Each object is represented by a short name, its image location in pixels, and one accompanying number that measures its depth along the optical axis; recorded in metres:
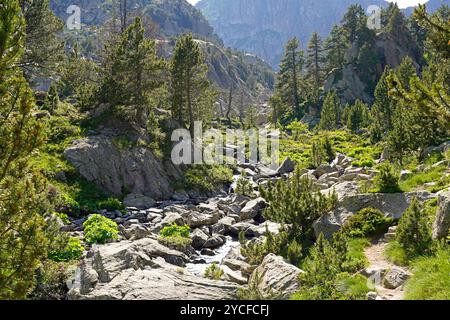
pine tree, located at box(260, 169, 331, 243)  15.57
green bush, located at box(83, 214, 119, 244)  17.00
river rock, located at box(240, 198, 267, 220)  24.28
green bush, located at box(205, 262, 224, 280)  12.94
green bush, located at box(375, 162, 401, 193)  15.90
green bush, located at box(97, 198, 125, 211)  24.50
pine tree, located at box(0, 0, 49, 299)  7.50
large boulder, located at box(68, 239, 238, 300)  10.24
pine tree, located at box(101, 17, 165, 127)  32.53
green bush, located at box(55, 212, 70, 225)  20.03
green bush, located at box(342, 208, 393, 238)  14.26
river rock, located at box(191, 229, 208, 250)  18.86
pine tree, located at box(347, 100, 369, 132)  55.59
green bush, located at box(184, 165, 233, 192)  33.49
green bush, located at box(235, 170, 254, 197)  30.78
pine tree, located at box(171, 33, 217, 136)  38.91
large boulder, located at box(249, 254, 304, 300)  10.28
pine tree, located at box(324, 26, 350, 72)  83.94
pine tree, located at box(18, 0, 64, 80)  30.83
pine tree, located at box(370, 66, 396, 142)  42.00
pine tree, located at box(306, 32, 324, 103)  83.51
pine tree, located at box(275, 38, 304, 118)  81.79
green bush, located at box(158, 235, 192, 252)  17.27
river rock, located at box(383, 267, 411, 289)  9.92
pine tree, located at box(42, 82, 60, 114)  32.98
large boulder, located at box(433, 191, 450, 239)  11.08
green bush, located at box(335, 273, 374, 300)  8.94
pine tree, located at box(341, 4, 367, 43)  83.06
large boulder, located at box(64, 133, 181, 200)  27.08
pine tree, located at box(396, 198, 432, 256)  11.38
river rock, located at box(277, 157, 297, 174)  41.53
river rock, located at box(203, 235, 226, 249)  18.86
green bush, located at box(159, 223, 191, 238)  18.48
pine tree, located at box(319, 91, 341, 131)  59.25
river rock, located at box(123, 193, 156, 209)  26.28
